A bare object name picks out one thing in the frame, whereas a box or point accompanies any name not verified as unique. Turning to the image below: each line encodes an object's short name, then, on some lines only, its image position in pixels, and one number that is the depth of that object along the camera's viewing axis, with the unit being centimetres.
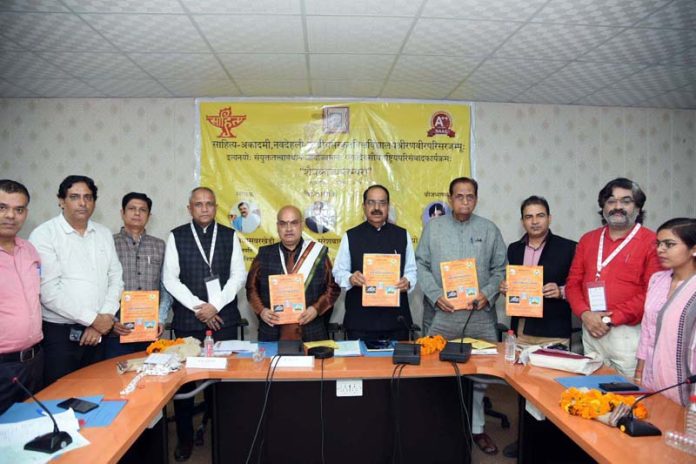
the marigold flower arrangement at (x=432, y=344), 258
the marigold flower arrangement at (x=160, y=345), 254
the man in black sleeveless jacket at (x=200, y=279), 299
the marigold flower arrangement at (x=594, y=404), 171
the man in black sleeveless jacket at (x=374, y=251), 312
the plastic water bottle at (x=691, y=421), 152
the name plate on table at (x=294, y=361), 236
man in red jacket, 259
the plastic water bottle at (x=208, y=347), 248
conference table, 150
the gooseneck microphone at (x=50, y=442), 147
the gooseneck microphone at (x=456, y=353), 240
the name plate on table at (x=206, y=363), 234
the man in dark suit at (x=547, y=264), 296
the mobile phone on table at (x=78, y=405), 180
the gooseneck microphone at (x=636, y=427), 157
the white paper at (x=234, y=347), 262
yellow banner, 412
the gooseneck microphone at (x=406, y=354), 237
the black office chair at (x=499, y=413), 345
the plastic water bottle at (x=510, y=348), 244
